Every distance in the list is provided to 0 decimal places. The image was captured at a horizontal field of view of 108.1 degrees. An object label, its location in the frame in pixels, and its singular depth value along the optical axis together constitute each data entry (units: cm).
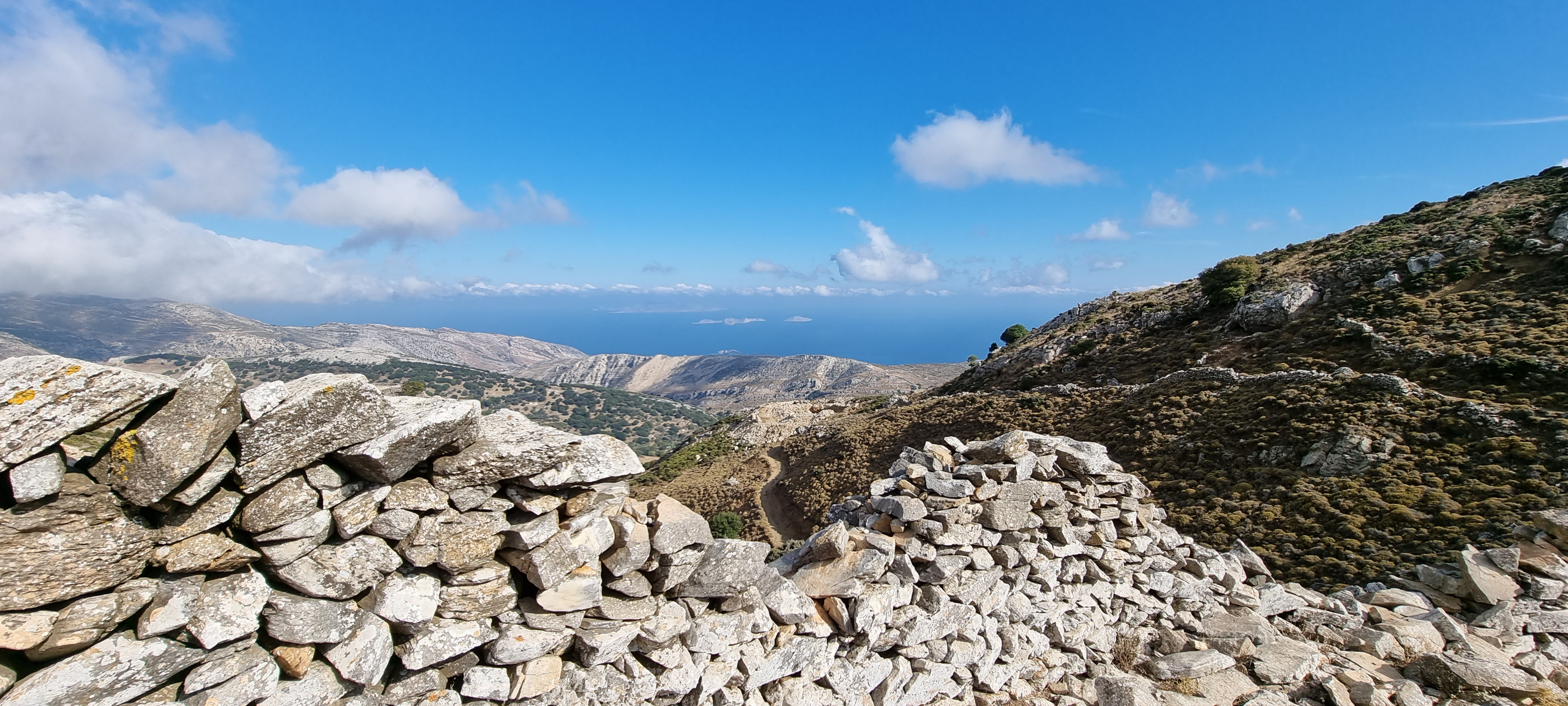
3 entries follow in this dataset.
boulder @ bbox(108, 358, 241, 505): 420
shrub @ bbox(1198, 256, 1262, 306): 3559
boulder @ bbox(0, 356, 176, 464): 384
